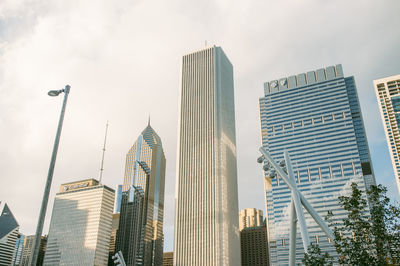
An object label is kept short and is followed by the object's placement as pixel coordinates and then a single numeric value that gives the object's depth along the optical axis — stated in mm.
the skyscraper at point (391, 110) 186875
